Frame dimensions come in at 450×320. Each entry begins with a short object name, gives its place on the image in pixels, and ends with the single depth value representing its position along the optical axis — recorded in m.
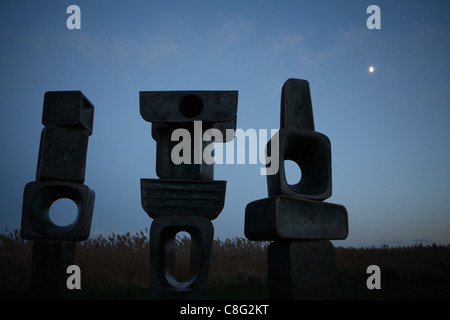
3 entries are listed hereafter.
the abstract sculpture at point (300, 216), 3.32
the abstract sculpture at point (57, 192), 4.18
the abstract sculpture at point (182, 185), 4.32
